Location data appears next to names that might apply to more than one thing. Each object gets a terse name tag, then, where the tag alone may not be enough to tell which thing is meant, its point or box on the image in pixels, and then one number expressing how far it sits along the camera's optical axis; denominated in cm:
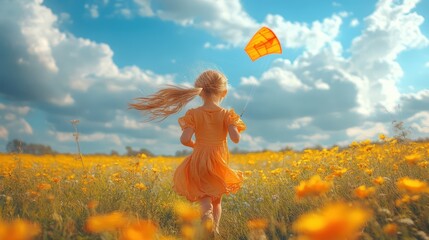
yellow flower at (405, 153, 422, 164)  345
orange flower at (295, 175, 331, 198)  246
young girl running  513
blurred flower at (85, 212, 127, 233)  203
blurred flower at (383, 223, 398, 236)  269
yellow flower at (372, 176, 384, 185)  318
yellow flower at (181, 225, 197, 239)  219
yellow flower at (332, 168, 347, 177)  365
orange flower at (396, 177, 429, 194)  259
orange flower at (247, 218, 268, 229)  273
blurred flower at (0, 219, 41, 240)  150
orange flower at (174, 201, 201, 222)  237
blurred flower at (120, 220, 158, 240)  173
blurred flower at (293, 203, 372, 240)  131
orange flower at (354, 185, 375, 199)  278
